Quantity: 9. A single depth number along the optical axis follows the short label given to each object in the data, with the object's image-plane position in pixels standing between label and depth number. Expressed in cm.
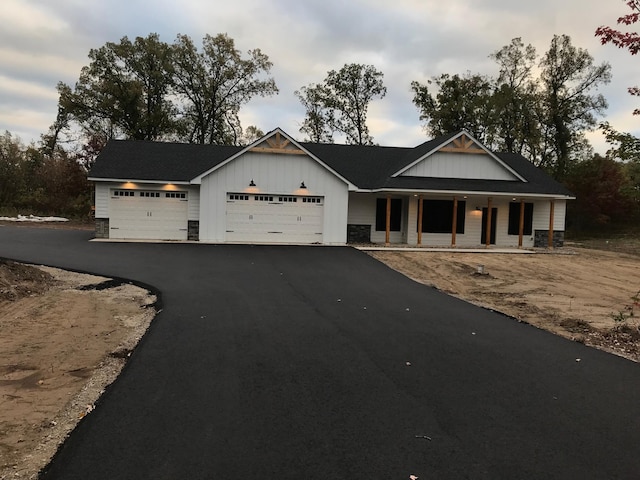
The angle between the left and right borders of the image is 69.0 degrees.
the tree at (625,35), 666
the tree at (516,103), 3634
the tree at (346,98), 4072
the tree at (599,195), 2914
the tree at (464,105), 3741
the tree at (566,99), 3472
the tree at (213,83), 3697
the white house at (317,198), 1933
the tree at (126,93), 3384
